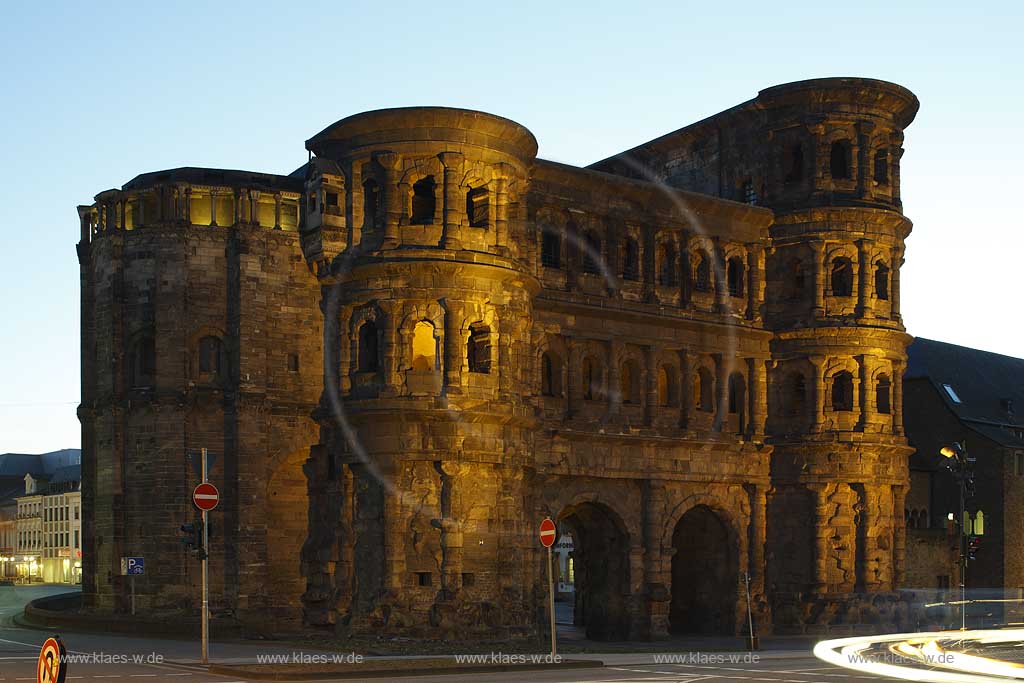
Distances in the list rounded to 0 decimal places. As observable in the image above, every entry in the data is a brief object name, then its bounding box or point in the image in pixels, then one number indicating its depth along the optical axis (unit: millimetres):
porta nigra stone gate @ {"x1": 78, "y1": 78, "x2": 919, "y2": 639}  44000
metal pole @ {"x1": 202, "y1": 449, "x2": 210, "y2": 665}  30200
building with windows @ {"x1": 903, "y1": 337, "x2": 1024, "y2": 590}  72125
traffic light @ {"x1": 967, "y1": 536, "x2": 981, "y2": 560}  46906
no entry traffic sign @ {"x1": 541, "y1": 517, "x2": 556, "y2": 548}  33281
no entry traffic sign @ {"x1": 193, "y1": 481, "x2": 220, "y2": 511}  30656
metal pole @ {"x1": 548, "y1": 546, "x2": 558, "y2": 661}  32644
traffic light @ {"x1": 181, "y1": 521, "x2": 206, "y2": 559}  31656
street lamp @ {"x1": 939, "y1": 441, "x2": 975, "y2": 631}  46094
